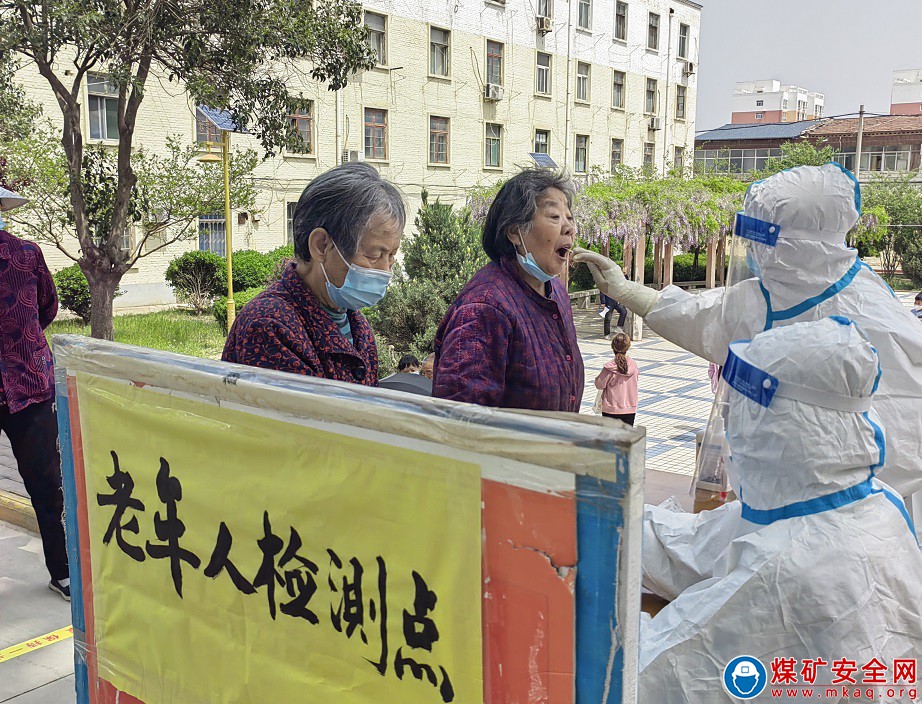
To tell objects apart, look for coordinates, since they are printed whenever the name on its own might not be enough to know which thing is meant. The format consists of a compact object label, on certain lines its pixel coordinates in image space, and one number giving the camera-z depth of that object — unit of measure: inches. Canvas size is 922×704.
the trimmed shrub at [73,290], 581.3
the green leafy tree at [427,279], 364.5
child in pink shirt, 286.7
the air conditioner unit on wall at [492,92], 982.9
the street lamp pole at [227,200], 416.6
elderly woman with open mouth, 90.3
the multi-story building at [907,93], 2122.3
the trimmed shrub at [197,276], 692.7
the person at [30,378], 136.7
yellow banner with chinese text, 45.3
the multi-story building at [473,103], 757.9
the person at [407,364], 256.8
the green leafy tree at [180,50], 247.3
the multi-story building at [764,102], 2405.3
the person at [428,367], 221.5
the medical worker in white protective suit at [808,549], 61.1
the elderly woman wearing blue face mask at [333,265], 79.2
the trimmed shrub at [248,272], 695.7
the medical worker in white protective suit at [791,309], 88.0
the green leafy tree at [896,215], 1095.6
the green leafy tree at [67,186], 464.8
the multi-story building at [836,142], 1563.7
